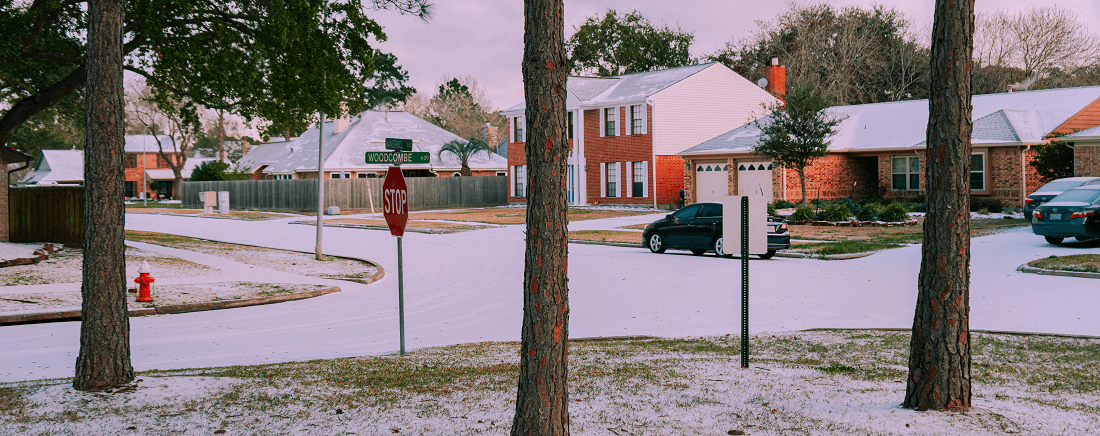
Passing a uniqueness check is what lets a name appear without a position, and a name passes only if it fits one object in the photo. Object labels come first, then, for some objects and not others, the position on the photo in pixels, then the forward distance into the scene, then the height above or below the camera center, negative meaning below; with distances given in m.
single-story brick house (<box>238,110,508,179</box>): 59.50 +3.82
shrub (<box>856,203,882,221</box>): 30.44 -0.57
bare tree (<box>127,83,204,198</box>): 75.86 +7.79
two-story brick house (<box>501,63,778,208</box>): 46.09 +4.12
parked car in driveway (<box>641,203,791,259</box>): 21.28 -0.81
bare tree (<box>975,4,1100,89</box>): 56.53 +9.92
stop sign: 10.26 +0.02
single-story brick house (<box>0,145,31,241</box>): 23.02 +0.80
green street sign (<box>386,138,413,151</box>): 12.02 +0.81
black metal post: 7.63 -0.71
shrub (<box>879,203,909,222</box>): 30.05 -0.57
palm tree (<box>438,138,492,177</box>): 60.28 +3.71
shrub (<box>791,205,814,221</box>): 31.31 -0.56
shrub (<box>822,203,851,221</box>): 30.58 -0.53
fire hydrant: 14.73 -1.30
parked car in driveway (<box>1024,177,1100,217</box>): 26.28 +0.14
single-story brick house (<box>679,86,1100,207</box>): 35.00 +1.97
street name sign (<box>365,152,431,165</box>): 11.95 +0.64
